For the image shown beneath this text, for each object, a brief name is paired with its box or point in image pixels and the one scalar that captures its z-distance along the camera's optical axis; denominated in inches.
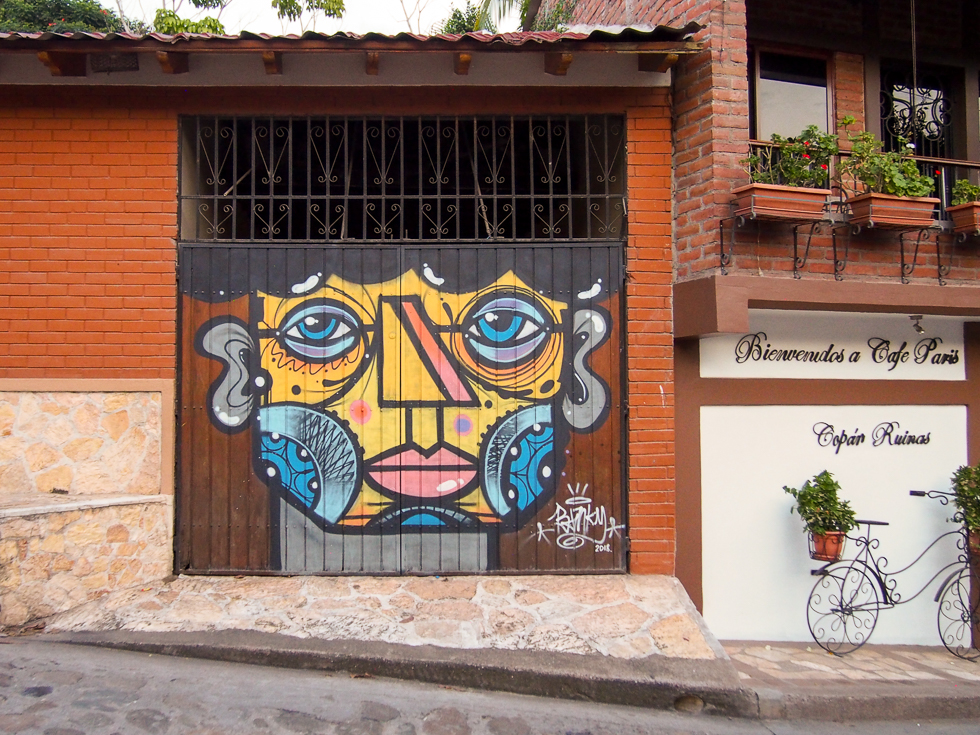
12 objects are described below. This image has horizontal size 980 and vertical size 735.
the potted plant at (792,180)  186.2
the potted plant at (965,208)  206.4
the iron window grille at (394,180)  208.2
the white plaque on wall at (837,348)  217.2
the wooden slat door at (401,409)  203.8
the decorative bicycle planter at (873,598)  221.3
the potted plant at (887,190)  196.1
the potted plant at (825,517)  205.3
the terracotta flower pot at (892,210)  195.6
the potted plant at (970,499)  216.4
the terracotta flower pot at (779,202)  185.8
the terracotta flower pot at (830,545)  204.8
